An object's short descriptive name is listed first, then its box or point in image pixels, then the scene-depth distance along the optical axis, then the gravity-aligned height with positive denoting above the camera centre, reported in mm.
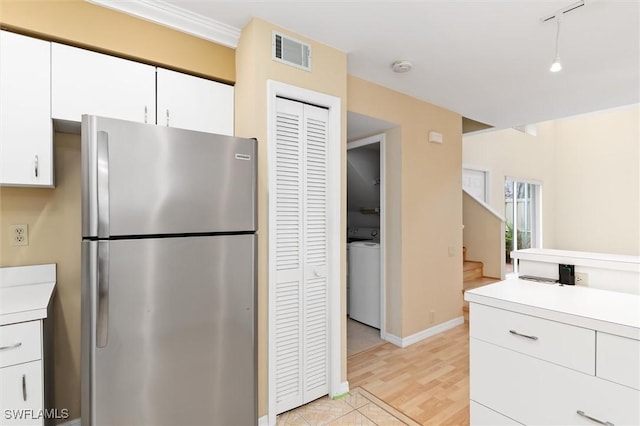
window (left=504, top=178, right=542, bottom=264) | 6438 -49
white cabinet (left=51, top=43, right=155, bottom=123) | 1646 +696
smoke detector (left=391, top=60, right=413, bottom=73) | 2527 +1181
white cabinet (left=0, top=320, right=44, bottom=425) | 1325 -684
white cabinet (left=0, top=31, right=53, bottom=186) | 1522 +499
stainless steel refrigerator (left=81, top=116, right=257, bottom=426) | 1321 -291
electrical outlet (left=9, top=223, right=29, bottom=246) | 1755 -118
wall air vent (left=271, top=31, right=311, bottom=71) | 2033 +1059
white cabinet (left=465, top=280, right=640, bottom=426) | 1247 -638
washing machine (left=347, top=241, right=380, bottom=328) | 3646 -838
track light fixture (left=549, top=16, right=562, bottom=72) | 1857 +850
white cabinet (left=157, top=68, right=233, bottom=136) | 1913 +692
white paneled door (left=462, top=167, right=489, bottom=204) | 5461 +513
